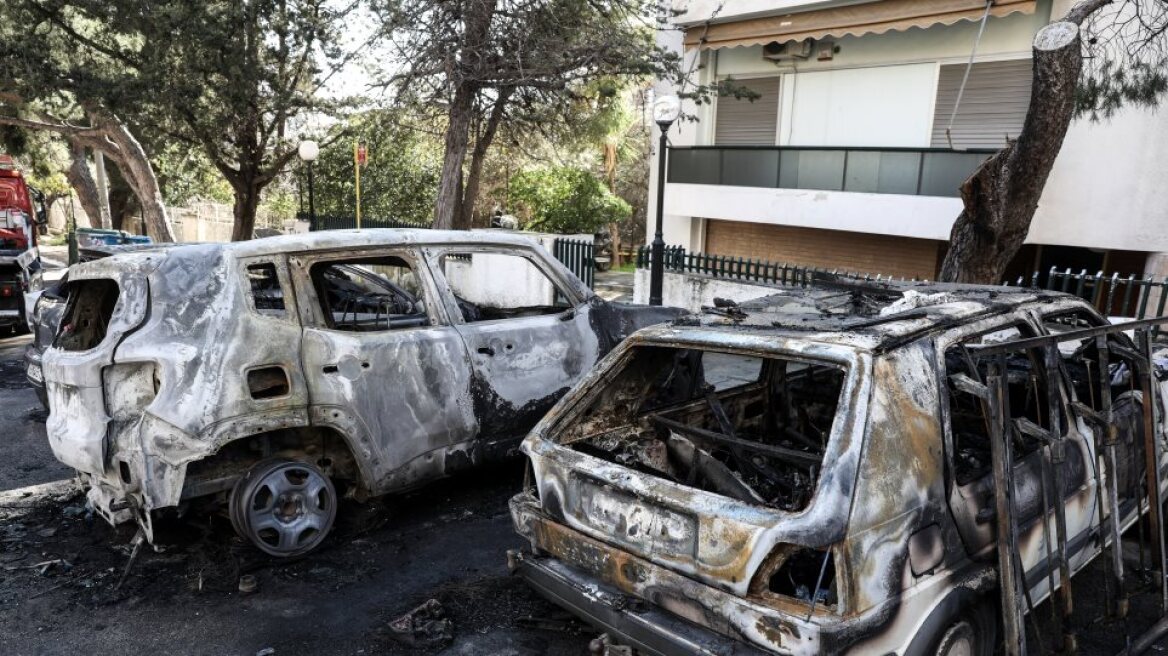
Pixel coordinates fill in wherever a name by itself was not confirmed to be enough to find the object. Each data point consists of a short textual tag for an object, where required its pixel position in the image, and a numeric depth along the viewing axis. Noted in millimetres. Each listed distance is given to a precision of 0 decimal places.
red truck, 10539
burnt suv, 3969
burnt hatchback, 2469
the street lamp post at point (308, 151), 14255
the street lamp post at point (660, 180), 9531
